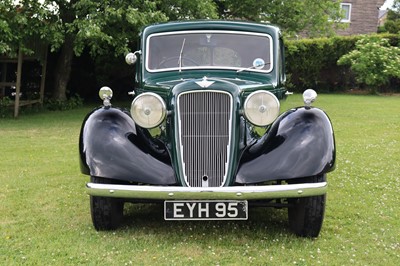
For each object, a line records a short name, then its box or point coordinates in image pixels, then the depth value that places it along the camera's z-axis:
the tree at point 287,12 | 13.50
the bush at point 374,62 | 18.20
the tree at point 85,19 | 9.83
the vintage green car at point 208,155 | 3.37
